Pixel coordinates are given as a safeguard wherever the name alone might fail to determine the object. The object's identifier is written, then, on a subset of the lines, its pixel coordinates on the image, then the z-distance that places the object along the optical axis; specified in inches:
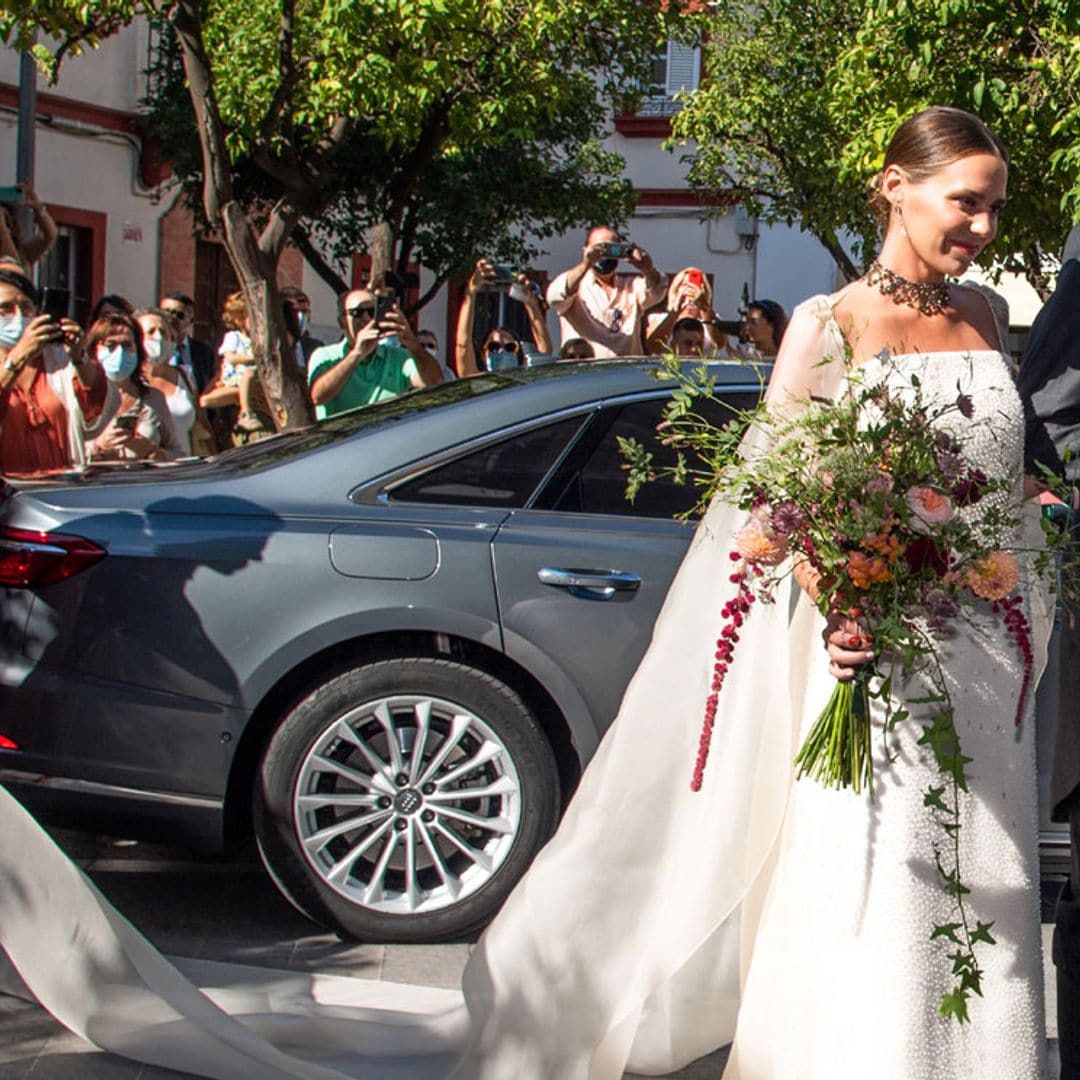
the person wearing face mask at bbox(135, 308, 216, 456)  380.2
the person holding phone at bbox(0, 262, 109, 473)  295.3
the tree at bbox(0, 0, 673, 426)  460.4
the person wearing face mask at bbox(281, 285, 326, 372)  474.6
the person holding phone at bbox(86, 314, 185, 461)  351.9
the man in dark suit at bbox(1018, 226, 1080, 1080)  136.3
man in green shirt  327.3
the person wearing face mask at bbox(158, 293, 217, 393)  468.3
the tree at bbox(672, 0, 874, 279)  929.5
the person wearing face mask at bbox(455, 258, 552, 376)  373.4
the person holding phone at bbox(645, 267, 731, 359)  349.7
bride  135.9
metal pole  726.5
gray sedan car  201.8
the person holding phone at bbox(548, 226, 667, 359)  348.8
